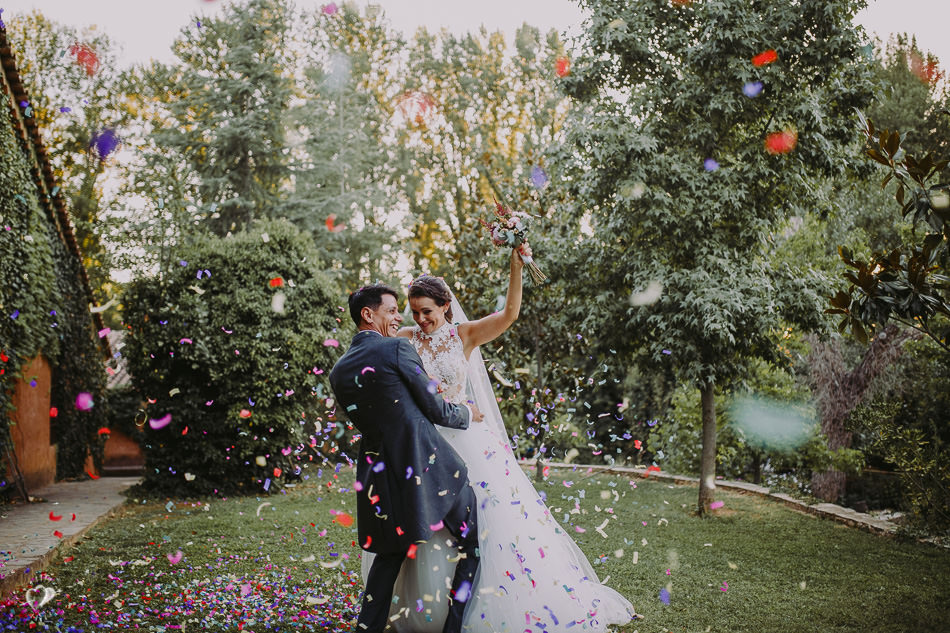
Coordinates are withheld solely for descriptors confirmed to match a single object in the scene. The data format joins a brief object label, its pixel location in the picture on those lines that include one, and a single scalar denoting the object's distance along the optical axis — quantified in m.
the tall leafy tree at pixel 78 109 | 20.58
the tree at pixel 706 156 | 7.16
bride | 3.74
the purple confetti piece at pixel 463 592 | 3.54
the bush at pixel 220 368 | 10.46
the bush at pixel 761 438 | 9.45
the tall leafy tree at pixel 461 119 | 22.41
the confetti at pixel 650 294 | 7.46
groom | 3.35
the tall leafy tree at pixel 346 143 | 19.67
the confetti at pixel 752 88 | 7.28
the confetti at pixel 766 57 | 7.21
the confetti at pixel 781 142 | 7.45
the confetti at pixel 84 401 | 12.91
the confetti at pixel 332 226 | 19.32
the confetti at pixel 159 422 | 10.62
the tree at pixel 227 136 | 18.73
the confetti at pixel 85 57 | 21.17
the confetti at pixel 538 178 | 12.18
